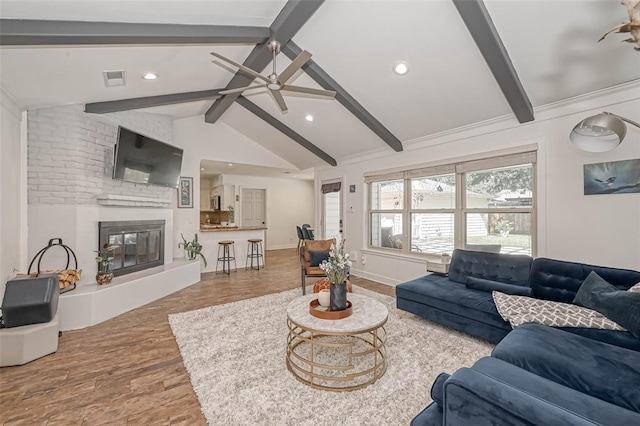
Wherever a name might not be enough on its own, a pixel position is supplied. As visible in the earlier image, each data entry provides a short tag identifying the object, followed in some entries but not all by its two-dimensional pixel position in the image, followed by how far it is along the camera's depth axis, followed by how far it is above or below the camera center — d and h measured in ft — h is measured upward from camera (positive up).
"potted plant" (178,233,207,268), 17.92 -2.16
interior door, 30.60 +0.84
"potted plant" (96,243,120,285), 11.86 -2.08
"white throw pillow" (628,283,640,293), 6.91 -1.85
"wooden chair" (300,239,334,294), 14.43 -2.26
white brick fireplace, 11.20 +0.63
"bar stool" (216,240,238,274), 19.95 -2.90
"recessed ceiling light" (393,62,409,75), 10.48 +5.50
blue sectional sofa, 3.09 -2.58
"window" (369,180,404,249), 17.19 +0.08
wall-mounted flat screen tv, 12.94 +2.78
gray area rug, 5.98 -4.17
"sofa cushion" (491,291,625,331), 6.98 -2.64
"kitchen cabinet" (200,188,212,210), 35.12 +1.95
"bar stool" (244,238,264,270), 21.89 -2.76
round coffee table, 6.83 -3.91
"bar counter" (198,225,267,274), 20.10 -1.76
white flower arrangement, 7.83 -1.46
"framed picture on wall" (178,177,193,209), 18.95 +1.47
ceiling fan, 8.16 +4.28
